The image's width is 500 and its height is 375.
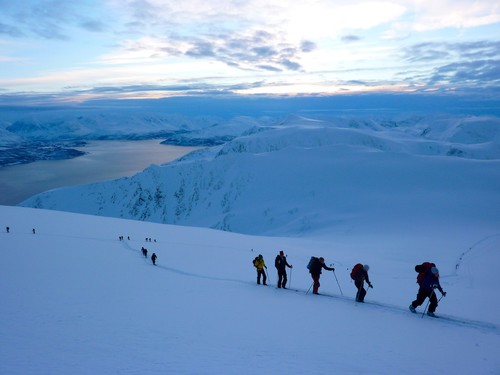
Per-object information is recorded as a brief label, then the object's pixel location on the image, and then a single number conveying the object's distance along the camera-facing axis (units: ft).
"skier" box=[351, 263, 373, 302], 34.71
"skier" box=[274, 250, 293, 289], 39.96
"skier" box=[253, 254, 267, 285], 42.01
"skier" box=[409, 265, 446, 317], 30.94
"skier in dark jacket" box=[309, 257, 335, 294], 37.88
